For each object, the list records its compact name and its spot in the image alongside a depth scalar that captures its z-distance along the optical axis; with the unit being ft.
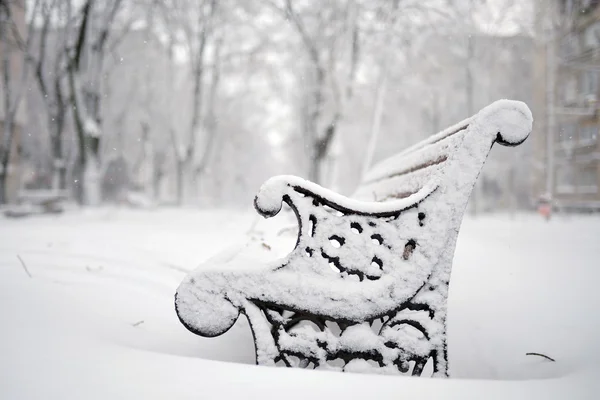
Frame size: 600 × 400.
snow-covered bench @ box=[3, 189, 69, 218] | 34.19
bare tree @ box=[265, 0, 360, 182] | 33.76
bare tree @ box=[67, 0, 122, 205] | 31.14
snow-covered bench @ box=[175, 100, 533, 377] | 4.78
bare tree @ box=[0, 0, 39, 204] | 40.48
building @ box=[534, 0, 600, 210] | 64.69
